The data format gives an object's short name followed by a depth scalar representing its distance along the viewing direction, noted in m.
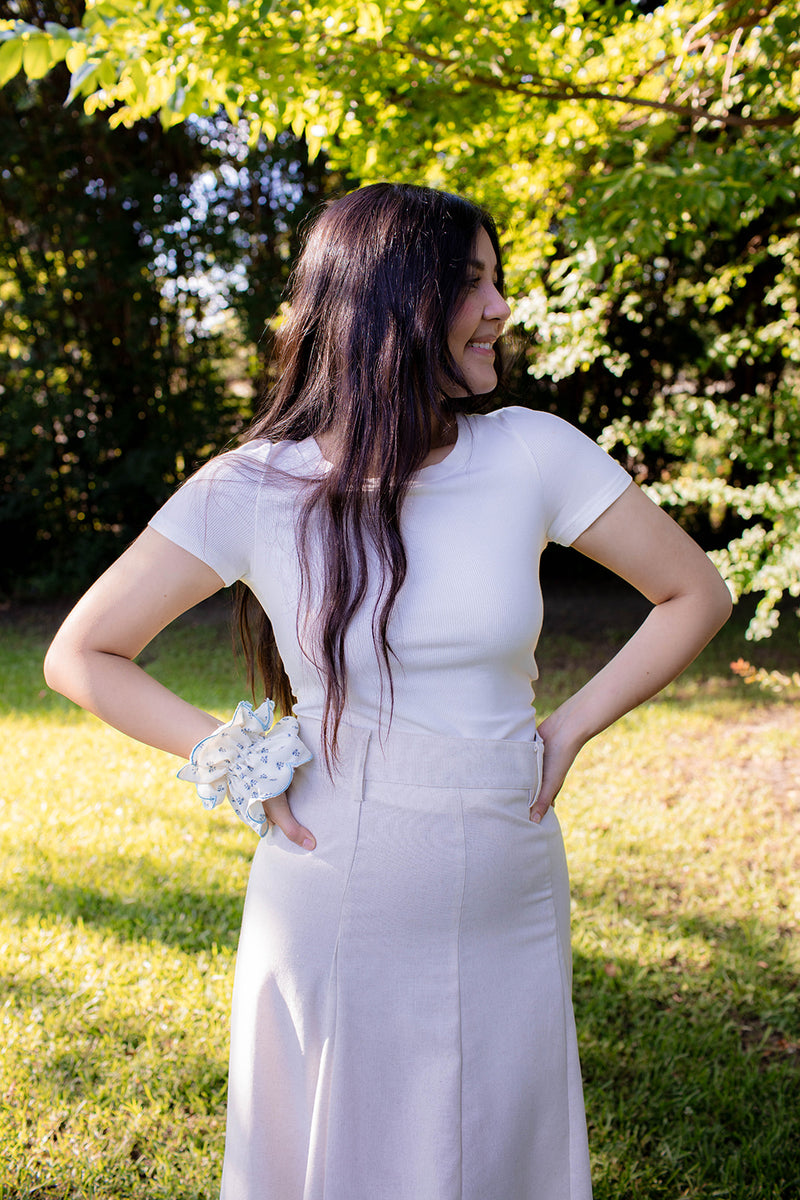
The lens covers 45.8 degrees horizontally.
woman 1.35
